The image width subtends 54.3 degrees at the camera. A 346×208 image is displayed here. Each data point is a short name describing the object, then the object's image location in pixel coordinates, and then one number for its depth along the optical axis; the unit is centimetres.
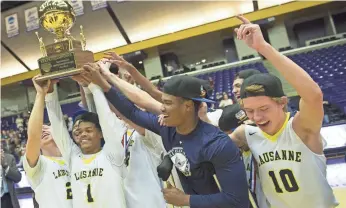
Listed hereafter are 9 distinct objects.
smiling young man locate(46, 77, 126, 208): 165
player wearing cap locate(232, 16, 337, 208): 127
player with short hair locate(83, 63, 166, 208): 167
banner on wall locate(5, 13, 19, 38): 1327
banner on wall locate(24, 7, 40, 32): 1300
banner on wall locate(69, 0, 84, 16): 1264
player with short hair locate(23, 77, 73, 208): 174
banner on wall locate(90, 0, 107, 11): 1244
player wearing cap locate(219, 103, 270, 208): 148
